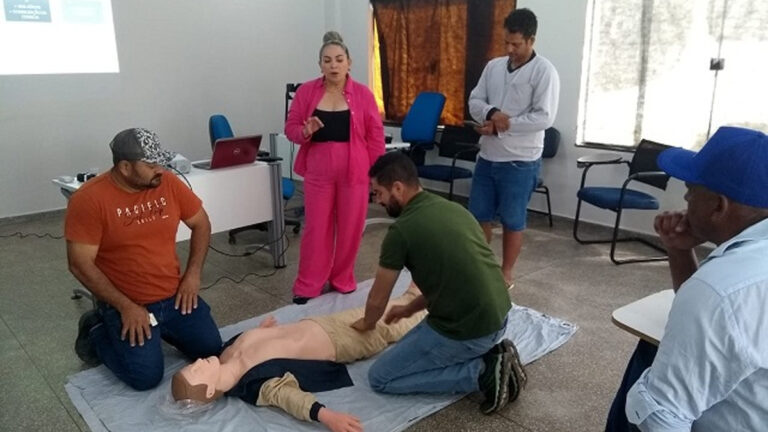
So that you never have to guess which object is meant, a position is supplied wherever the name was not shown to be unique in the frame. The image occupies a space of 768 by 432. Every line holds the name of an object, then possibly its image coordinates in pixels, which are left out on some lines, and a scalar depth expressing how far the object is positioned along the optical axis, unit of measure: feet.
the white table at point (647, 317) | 4.09
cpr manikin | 6.39
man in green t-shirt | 6.37
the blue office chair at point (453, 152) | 15.71
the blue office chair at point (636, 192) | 12.21
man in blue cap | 2.93
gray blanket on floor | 6.47
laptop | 10.63
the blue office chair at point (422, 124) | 16.43
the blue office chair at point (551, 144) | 15.12
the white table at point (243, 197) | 10.59
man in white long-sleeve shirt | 9.42
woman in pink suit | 9.76
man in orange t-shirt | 6.75
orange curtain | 16.39
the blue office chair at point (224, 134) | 13.68
